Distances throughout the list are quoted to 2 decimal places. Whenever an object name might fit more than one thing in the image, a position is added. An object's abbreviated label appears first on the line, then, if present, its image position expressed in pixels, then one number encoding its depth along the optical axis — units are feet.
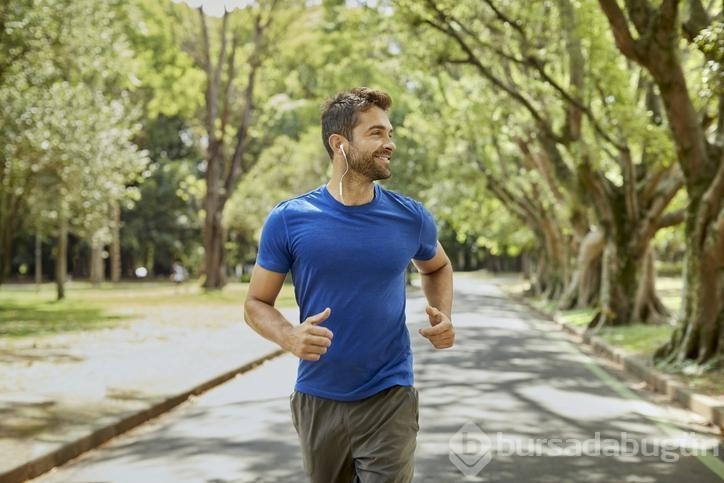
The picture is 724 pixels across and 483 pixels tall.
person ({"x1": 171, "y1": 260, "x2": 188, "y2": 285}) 149.48
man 10.53
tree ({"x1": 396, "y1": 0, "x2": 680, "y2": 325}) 59.62
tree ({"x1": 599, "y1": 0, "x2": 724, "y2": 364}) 40.98
